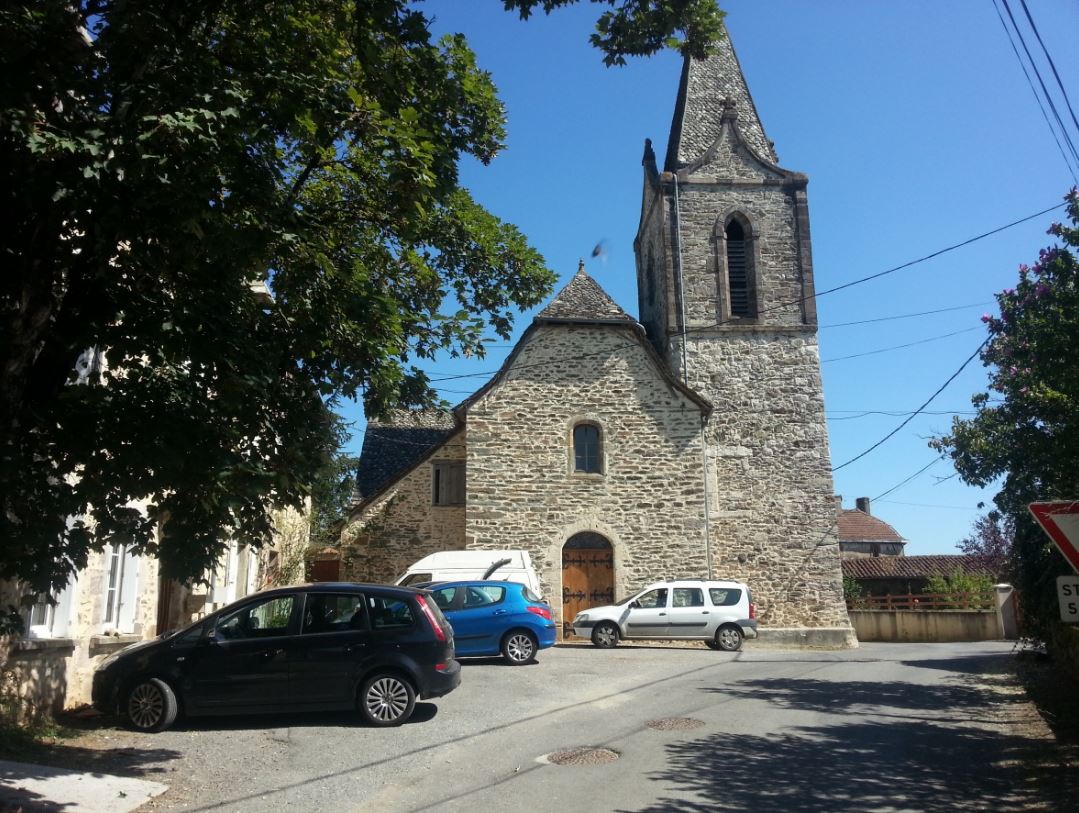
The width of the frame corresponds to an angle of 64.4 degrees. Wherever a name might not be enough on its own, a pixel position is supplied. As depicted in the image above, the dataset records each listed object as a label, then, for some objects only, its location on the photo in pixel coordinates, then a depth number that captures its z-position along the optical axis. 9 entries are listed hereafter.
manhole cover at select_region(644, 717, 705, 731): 8.88
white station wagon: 17.92
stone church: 21.05
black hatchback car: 8.66
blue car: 13.79
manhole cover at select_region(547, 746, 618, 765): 7.38
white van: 17.16
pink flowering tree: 9.38
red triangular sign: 5.66
